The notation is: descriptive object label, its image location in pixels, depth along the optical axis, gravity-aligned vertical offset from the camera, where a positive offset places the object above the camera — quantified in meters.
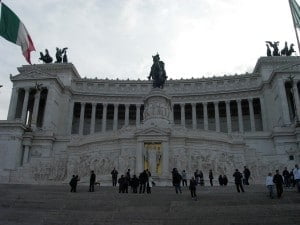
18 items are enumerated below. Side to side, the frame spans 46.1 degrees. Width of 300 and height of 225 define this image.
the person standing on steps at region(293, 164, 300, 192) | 20.66 +1.65
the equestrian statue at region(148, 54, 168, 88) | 44.47 +16.00
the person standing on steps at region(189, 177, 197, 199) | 18.91 +0.87
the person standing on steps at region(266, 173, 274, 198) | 19.34 +1.14
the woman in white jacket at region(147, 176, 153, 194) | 22.04 +0.98
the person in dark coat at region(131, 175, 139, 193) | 22.73 +1.21
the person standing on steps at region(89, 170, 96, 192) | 23.41 +1.31
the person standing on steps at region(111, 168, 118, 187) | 27.95 +2.04
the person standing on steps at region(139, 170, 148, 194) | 22.23 +1.47
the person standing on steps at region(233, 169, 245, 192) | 21.97 +1.52
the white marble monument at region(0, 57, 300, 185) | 37.00 +14.26
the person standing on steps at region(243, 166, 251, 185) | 28.53 +2.39
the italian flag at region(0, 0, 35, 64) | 20.27 +9.96
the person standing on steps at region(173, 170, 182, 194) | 21.88 +1.41
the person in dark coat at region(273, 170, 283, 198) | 19.20 +1.22
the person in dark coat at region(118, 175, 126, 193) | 22.67 +1.17
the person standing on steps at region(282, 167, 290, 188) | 24.48 +1.82
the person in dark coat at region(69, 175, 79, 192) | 22.91 +1.14
